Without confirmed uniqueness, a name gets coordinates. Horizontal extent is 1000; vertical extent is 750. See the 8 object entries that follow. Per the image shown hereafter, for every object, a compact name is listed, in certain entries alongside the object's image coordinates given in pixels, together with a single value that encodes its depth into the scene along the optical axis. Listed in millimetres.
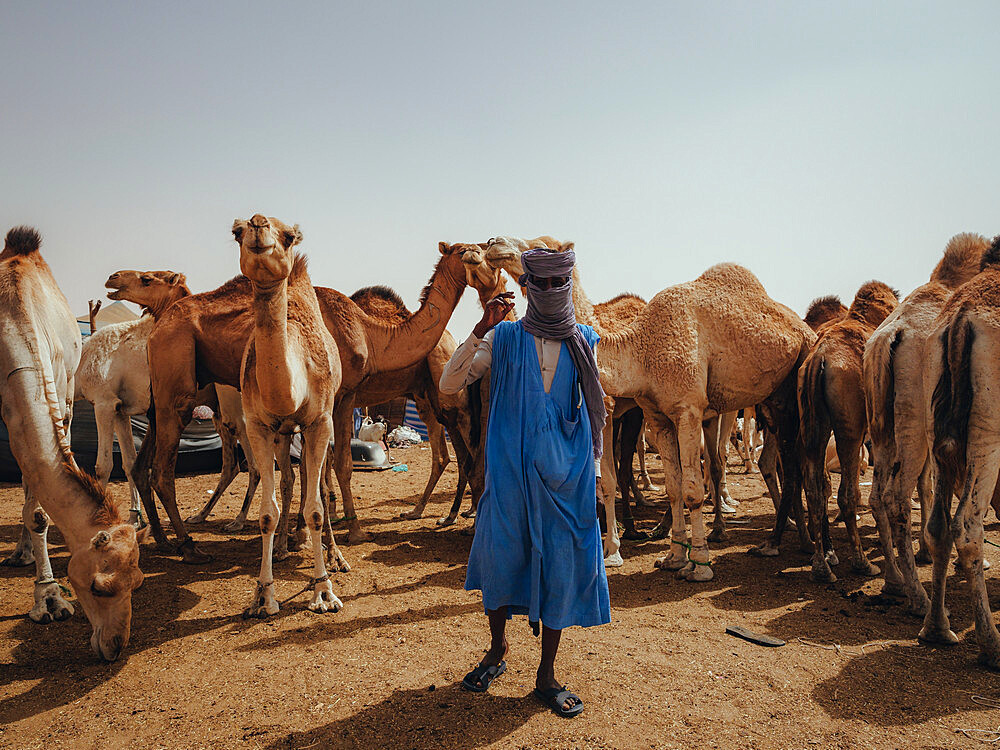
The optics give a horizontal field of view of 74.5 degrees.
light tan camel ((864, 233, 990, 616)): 4723
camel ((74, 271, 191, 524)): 7152
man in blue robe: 3209
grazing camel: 3926
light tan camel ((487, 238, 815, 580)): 5930
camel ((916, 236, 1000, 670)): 3842
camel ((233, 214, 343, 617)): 4102
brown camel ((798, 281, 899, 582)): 5598
